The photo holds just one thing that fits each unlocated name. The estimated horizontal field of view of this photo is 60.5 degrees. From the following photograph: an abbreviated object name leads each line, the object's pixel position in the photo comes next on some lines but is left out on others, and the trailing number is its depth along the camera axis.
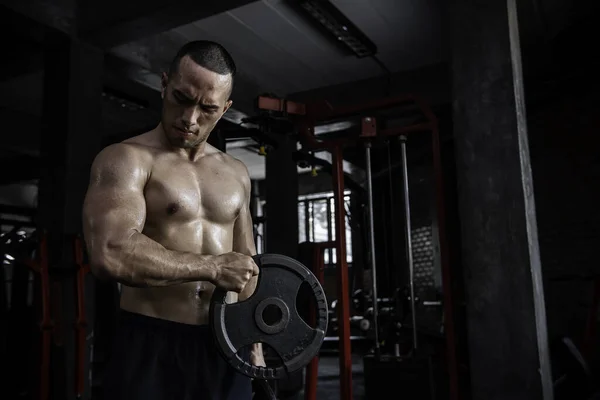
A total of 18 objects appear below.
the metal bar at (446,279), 2.34
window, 8.36
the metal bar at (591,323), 2.98
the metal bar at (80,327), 2.92
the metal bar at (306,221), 8.29
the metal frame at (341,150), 2.41
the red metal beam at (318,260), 2.92
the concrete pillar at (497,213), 2.03
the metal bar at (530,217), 2.01
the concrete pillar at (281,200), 5.10
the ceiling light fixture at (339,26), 3.60
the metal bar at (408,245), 2.62
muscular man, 1.13
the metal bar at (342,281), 2.45
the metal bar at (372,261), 2.62
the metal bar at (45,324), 2.82
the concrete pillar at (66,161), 3.03
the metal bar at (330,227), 7.81
